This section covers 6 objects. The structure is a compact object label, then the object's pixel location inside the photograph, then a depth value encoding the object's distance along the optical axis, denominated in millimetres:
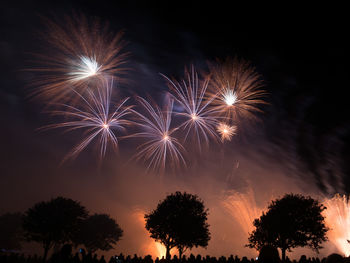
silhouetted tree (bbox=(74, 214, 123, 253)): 56875
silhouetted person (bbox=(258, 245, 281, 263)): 5828
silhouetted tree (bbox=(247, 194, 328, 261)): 33812
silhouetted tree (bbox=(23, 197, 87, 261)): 39538
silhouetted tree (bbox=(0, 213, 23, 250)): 65062
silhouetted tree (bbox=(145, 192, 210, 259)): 35156
